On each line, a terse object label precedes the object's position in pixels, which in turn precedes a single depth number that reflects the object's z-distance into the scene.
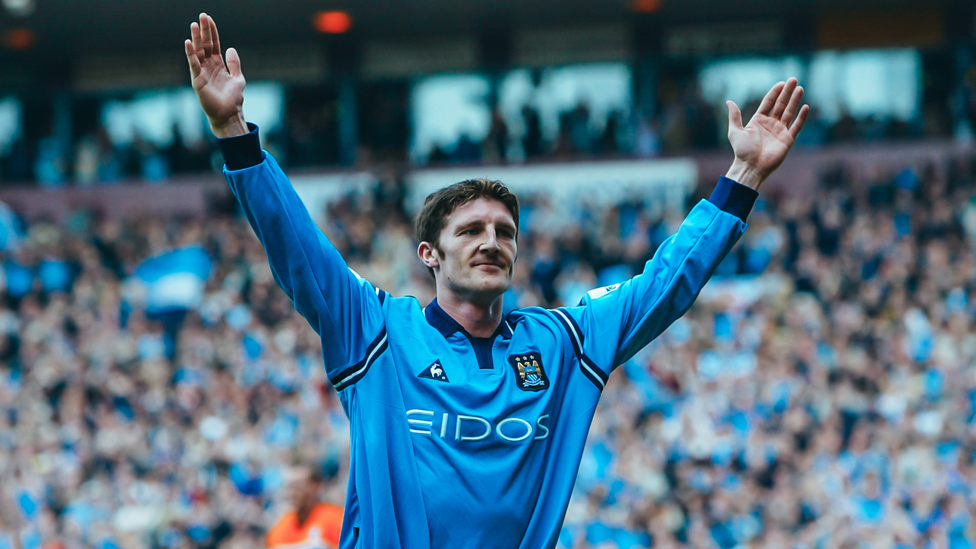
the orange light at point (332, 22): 17.89
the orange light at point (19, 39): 18.25
